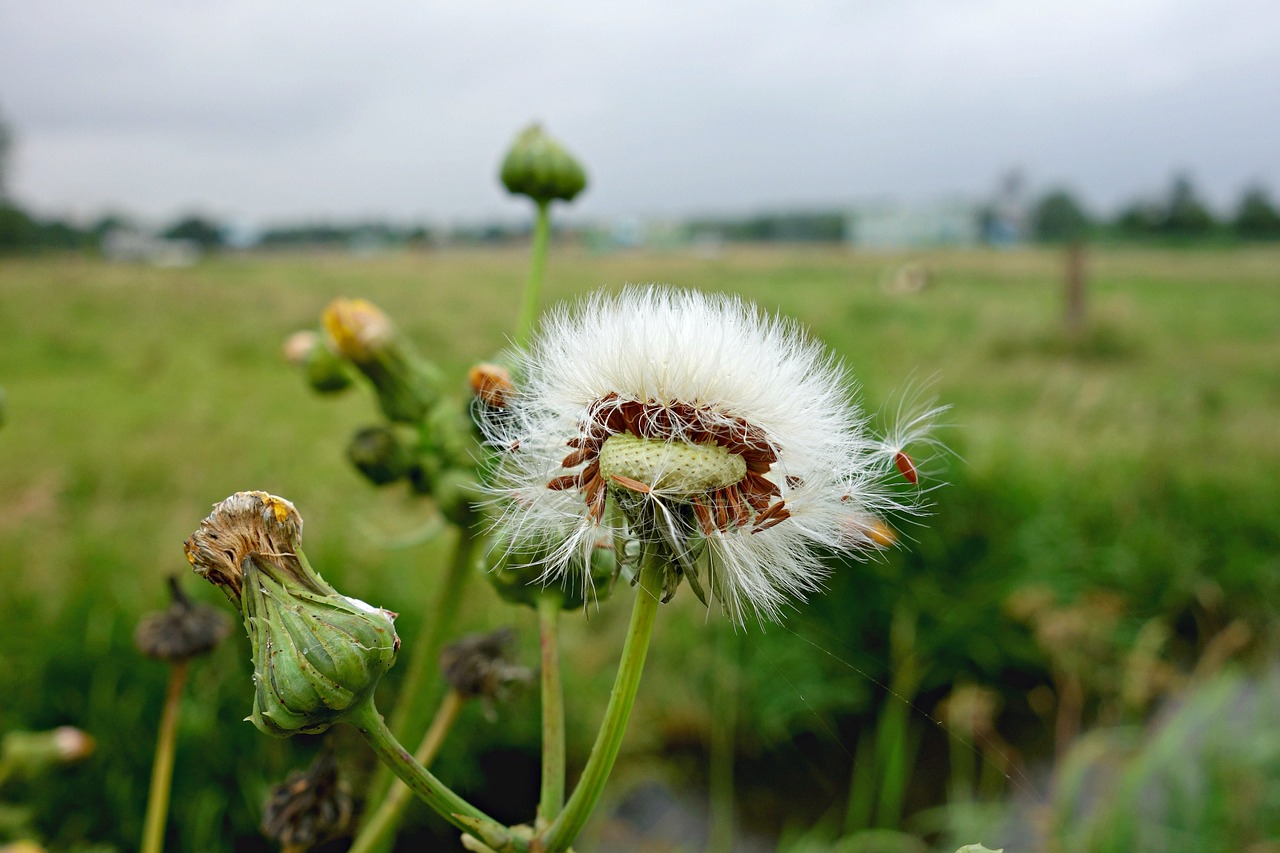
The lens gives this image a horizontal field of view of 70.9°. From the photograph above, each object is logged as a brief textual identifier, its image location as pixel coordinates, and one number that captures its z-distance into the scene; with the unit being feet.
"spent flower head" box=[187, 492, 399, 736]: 0.21
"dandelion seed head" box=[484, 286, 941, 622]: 0.22
